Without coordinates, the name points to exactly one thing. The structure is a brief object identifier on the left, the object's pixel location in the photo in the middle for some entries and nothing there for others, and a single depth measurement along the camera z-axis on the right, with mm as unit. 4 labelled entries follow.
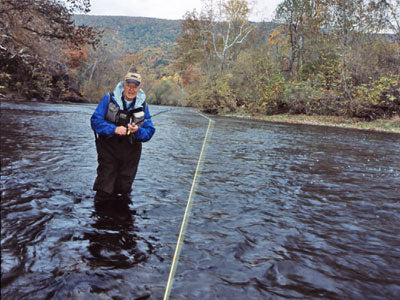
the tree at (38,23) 14891
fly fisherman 4527
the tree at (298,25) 32938
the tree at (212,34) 35719
